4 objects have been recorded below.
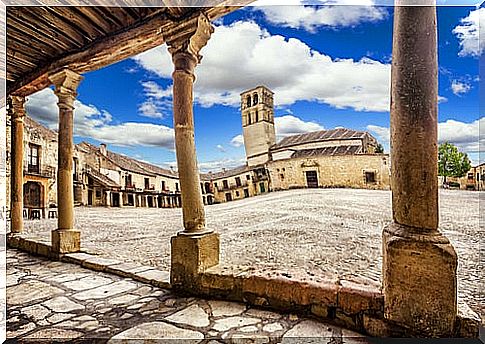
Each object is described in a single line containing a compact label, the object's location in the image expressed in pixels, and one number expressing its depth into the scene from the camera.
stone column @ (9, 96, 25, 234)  4.45
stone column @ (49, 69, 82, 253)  3.44
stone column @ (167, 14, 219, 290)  2.14
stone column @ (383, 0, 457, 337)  1.28
